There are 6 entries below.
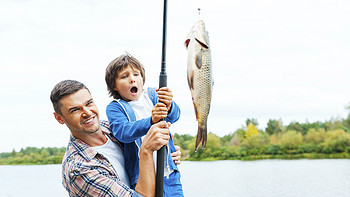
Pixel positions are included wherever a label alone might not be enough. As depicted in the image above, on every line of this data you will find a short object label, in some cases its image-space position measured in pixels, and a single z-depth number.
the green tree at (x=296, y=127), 38.53
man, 2.13
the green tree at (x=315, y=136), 38.25
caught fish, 1.73
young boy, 2.29
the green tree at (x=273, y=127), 37.94
